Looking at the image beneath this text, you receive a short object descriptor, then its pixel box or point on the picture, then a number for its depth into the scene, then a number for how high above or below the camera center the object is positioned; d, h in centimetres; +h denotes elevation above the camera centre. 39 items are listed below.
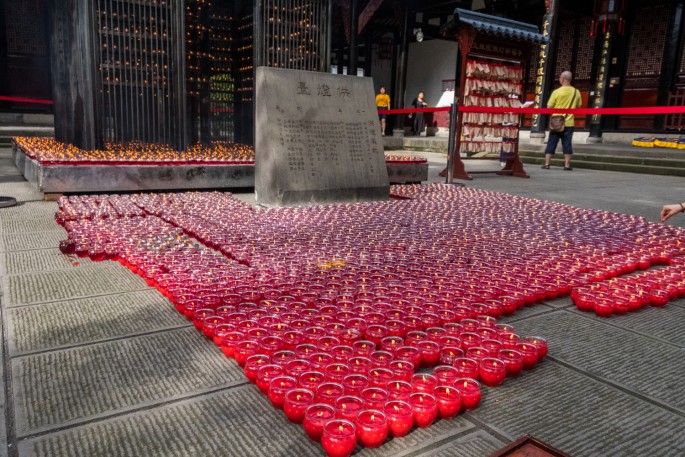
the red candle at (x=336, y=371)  148 -69
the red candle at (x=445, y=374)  151 -70
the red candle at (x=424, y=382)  146 -70
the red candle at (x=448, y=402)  140 -71
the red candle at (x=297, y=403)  135 -71
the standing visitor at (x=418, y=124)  1800 +42
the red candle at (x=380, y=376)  147 -69
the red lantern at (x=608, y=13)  1126 +281
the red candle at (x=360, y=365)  155 -69
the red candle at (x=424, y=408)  135 -71
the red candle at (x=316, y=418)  126 -70
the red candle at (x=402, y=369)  153 -70
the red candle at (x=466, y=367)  158 -70
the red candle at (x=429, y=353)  170 -71
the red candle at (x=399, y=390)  140 -69
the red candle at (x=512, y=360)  166 -71
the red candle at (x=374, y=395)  138 -70
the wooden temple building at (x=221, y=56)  636 +123
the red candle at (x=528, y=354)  171 -70
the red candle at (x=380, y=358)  159 -70
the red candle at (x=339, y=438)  120 -70
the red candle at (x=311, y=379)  145 -70
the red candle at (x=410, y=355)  165 -70
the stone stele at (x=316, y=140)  448 -7
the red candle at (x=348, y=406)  129 -70
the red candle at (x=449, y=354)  167 -71
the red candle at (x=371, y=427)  124 -70
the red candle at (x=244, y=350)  165 -70
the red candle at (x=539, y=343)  177 -70
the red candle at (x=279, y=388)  141 -70
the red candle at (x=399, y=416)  130 -70
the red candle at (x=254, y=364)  155 -70
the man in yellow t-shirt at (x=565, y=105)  801 +56
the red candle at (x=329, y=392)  137 -69
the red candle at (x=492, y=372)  159 -71
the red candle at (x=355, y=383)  142 -69
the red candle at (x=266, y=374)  150 -71
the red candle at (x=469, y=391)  144 -70
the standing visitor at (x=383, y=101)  1459 +94
